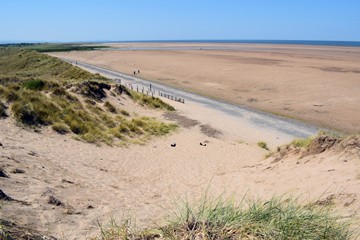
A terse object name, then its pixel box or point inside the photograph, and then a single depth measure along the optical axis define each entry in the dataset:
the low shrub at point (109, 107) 21.64
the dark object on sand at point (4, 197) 6.03
